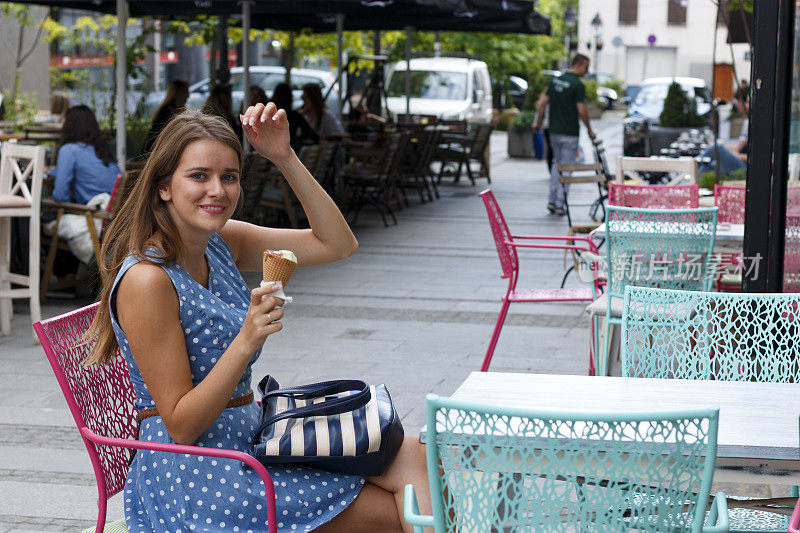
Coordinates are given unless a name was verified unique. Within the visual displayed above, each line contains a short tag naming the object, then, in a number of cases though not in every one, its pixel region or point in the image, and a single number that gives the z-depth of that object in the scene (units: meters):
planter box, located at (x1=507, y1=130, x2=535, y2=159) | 22.14
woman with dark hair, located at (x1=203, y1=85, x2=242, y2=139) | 11.70
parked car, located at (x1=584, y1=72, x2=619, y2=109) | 44.13
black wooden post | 4.45
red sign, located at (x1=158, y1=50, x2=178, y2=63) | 24.46
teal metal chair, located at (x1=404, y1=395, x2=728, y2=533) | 1.97
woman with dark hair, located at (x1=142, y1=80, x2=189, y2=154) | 11.81
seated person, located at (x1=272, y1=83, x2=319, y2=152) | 12.31
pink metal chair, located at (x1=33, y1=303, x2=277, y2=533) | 2.64
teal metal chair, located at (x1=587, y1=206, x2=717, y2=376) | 5.20
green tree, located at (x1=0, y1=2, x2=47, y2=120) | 15.77
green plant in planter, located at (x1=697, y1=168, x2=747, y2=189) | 9.59
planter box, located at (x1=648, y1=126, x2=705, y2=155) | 17.55
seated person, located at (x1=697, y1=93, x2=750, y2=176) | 11.32
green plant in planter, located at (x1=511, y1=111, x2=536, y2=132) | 21.58
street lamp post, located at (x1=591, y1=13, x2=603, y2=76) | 40.31
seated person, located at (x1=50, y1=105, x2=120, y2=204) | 8.12
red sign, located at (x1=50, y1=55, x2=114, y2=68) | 19.77
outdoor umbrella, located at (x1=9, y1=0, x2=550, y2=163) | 11.14
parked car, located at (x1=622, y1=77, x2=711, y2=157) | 17.64
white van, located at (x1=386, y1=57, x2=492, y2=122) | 20.42
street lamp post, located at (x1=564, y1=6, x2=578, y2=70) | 40.22
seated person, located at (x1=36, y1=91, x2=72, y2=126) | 13.94
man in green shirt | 13.43
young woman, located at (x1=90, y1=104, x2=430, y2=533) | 2.48
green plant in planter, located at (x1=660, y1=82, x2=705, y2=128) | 18.23
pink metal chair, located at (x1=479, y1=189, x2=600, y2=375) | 5.80
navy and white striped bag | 2.55
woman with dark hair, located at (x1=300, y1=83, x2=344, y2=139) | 13.60
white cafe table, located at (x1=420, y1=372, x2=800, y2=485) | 2.27
